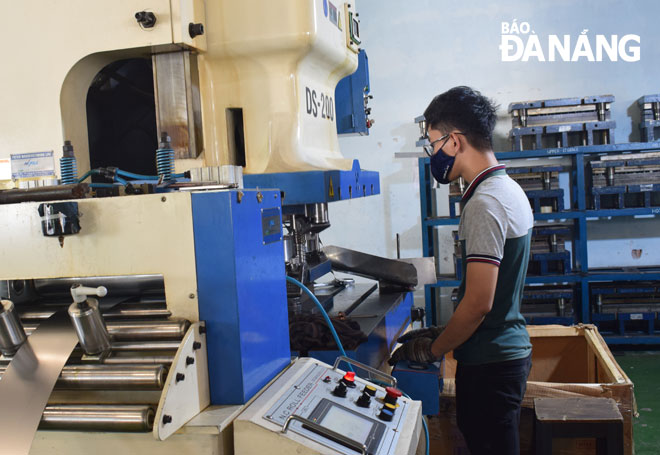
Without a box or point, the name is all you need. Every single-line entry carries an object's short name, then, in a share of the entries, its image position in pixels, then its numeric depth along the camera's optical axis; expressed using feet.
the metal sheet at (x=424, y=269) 8.08
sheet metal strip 2.63
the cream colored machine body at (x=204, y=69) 4.46
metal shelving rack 11.59
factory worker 4.38
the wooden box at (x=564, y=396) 5.91
